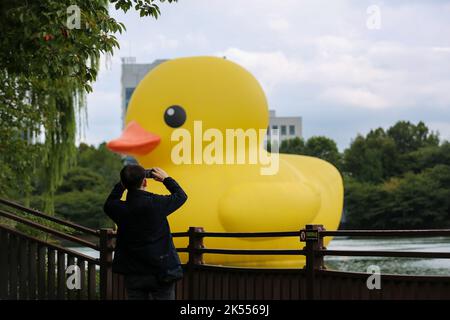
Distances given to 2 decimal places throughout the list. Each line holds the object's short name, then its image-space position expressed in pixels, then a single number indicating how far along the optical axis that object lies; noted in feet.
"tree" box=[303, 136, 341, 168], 207.19
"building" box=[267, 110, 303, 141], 364.99
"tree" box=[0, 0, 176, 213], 20.67
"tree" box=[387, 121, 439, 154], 197.77
